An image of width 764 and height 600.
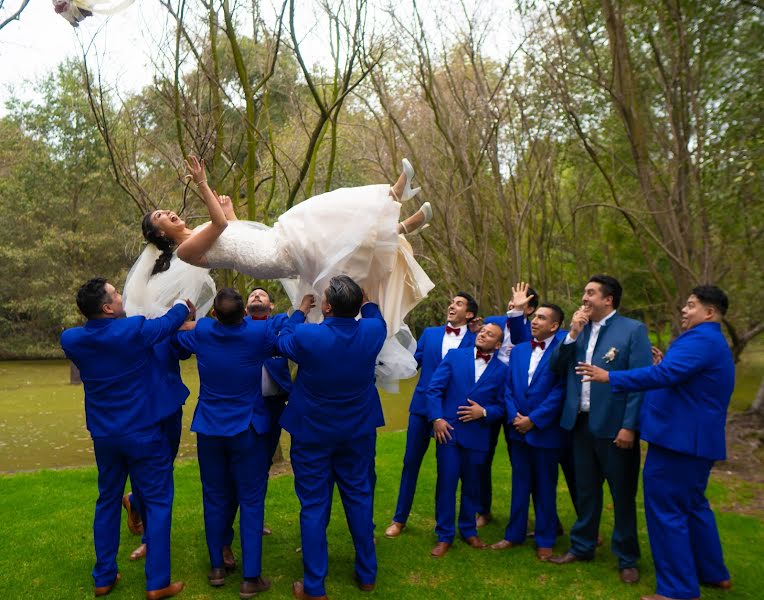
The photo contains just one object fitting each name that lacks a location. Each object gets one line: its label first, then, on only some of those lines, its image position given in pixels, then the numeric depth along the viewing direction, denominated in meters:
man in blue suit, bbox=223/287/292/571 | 4.24
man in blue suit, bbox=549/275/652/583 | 4.10
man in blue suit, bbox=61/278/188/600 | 3.73
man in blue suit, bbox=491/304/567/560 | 4.48
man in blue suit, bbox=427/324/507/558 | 4.60
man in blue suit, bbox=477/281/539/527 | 4.75
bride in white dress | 3.50
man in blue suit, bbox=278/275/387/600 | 3.71
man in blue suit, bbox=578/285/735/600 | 3.65
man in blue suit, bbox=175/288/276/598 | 3.89
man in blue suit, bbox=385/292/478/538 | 4.89
